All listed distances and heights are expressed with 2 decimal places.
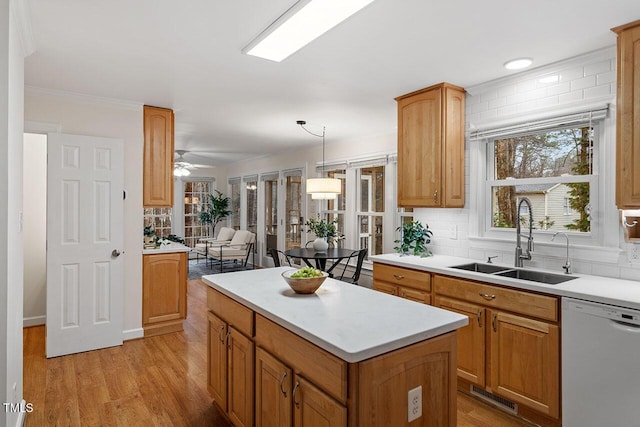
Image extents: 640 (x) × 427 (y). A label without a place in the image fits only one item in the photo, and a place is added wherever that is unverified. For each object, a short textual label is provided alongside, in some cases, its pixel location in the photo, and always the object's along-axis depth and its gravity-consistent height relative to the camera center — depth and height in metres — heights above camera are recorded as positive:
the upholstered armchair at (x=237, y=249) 7.65 -0.73
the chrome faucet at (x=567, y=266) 2.71 -0.37
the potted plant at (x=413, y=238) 3.66 -0.24
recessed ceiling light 2.74 +1.10
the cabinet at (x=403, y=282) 3.07 -0.59
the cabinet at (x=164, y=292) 3.97 -0.84
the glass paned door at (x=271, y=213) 7.79 +0.00
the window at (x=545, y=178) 2.79 +0.28
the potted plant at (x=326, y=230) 5.39 -0.25
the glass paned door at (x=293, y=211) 7.11 +0.04
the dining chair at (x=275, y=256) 4.75 -0.54
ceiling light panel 1.94 +1.08
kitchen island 1.37 -0.60
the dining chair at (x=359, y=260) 4.43 -0.55
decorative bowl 2.05 -0.38
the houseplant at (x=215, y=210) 9.08 +0.07
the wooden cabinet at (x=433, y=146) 3.28 +0.60
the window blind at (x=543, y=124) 2.62 +0.69
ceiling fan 7.06 +0.88
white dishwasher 2.02 -0.84
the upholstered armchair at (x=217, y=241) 8.38 -0.64
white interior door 3.43 -0.28
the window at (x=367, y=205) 5.14 +0.13
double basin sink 2.71 -0.45
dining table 4.31 -0.48
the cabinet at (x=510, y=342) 2.33 -0.85
